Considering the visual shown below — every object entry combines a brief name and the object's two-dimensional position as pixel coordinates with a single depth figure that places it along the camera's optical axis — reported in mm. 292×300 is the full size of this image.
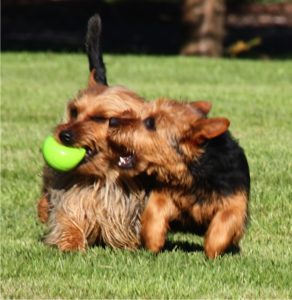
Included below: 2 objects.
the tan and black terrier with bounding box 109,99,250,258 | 12891
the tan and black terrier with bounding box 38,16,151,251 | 13359
